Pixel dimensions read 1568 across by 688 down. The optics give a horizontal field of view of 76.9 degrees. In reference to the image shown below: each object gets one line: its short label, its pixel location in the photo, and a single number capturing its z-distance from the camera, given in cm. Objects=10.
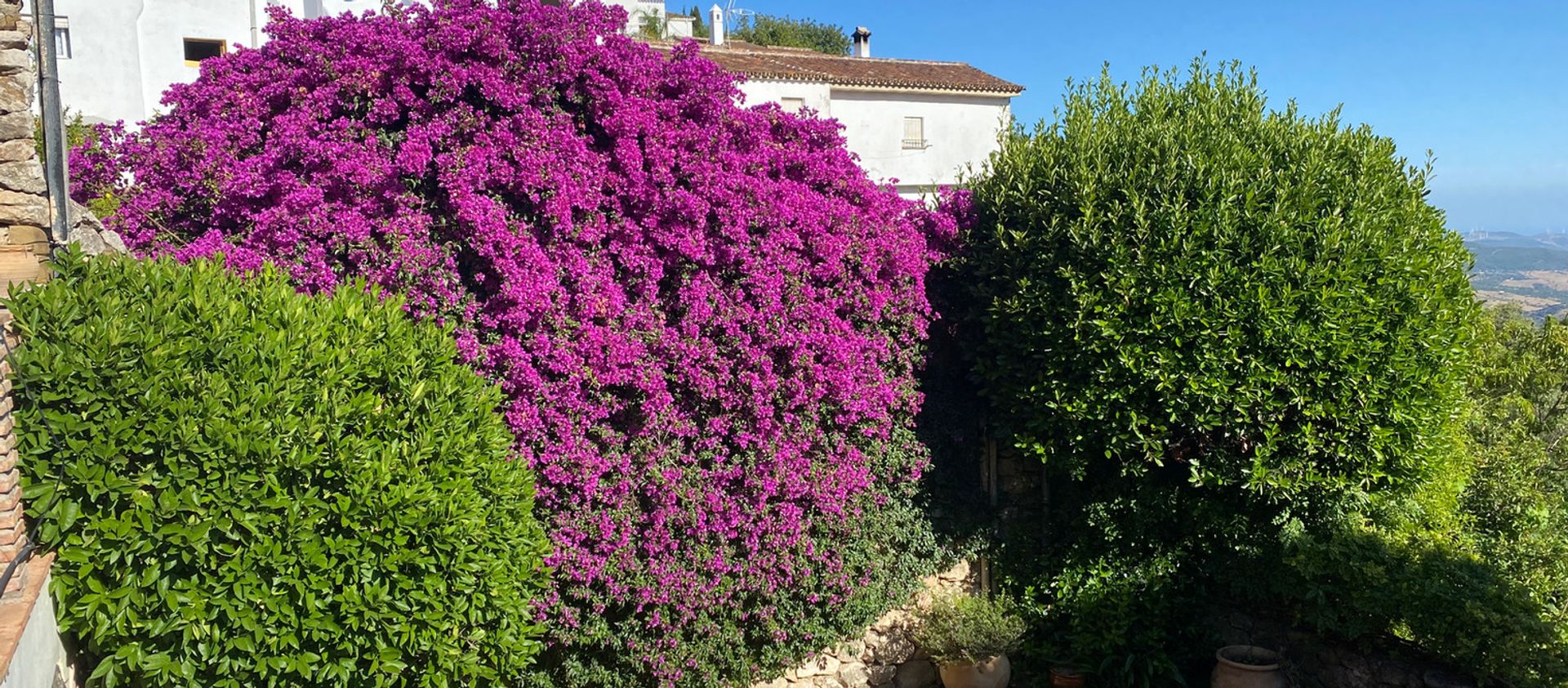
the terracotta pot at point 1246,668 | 870
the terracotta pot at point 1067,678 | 947
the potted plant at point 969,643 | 929
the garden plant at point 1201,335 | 821
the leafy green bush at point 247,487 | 475
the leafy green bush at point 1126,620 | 951
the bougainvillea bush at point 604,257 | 730
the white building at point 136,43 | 1981
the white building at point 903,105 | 2539
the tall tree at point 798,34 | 4628
